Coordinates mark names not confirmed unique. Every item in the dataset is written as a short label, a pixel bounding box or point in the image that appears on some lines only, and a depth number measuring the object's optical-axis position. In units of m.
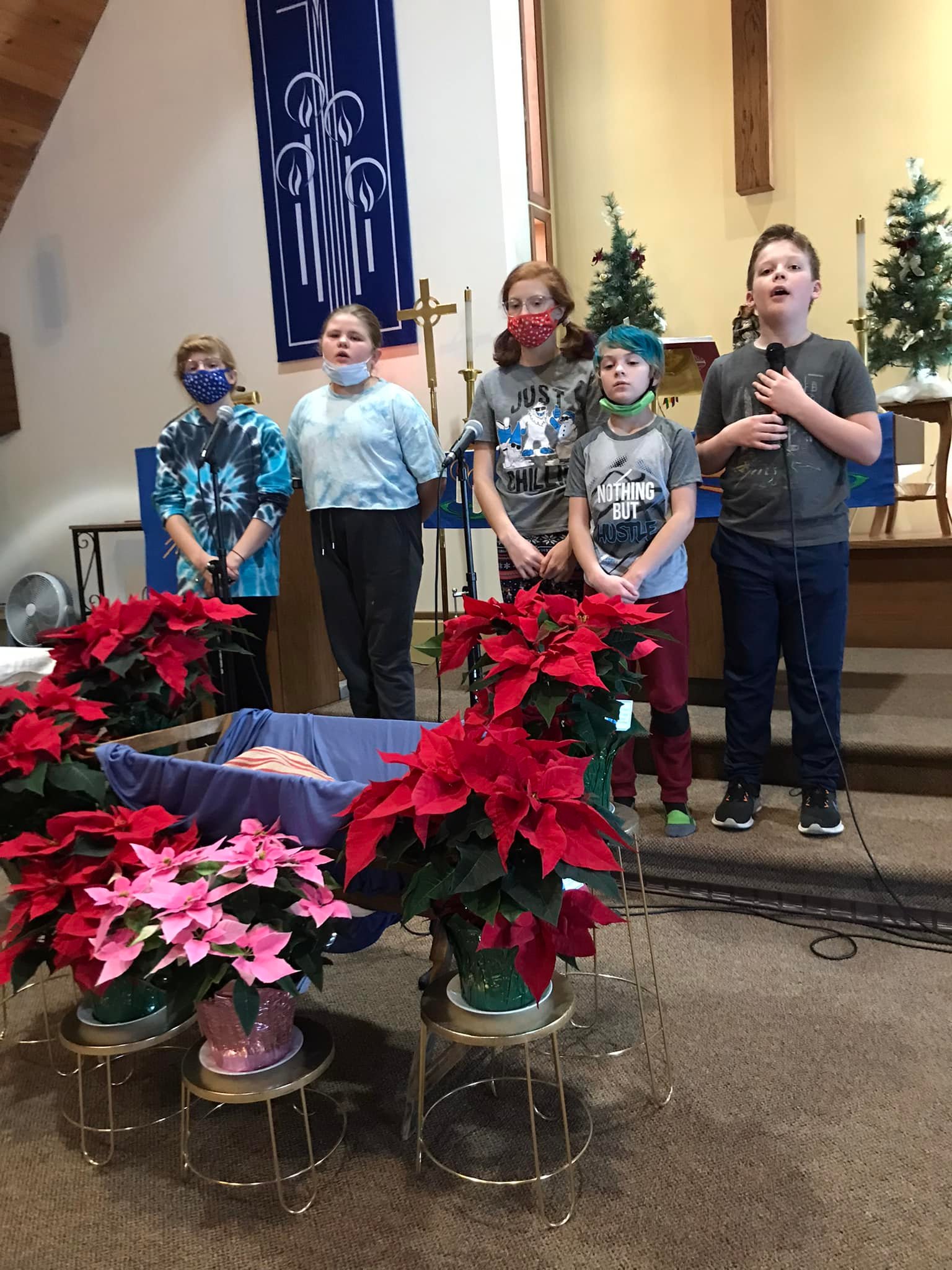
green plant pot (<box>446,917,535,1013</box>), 1.34
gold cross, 4.08
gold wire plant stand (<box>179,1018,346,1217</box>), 1.38
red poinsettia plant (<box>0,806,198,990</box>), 1.45
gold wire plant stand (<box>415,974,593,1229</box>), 1.31
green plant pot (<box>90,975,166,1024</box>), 1.56
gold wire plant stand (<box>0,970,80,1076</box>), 1.89
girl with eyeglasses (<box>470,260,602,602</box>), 2.28
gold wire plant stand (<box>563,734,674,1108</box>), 1.62
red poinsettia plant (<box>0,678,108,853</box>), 1.59
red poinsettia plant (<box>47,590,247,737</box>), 1.86
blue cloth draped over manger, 1.43
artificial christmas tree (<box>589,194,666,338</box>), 4.55
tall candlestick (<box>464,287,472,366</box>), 3.80
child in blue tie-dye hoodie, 2.63
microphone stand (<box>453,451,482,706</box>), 1.79
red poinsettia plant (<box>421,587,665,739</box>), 1.38
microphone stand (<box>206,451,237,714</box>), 2.15
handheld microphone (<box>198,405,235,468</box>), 2.10
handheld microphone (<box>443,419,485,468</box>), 2.01
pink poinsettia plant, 1.30
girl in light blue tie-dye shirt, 2.55
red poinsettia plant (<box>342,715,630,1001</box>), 1.17
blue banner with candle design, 4.48
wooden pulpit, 3.46
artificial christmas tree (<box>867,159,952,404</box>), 3.98
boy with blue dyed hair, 2.12
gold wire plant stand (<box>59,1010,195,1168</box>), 1.51
